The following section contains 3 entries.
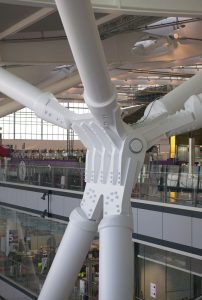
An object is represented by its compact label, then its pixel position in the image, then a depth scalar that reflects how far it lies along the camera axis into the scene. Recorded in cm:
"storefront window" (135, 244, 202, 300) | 1745
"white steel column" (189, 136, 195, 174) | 2222
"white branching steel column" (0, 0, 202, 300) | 1021
